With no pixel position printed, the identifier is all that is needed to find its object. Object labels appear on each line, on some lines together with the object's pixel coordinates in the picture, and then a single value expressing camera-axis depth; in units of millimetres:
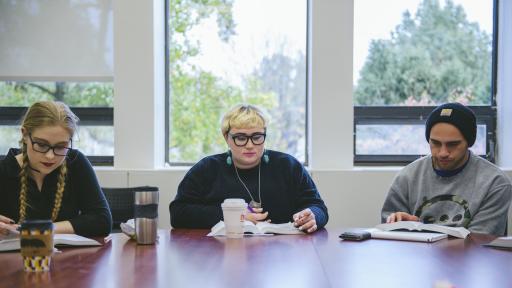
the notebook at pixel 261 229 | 2652
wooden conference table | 1732
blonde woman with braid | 2539
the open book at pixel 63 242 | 2189
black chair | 3527
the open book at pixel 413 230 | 2490
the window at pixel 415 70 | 4379
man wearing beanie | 2795
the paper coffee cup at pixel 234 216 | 2545
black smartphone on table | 2498
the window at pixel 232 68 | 4379
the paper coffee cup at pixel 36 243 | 1817
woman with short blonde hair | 3021
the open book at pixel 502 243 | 2264
